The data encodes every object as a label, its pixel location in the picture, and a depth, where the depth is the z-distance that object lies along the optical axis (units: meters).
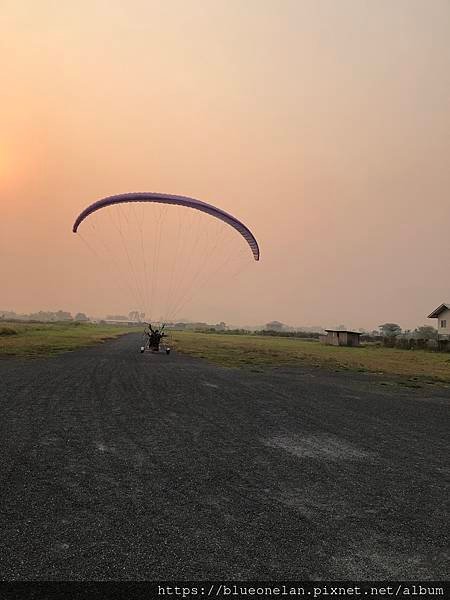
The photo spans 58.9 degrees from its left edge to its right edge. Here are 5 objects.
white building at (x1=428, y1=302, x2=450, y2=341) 61.16
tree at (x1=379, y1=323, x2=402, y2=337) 132.50
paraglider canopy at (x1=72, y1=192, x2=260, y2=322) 28.53
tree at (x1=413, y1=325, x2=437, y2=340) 105.11
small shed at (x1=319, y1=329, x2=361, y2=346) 67.94
